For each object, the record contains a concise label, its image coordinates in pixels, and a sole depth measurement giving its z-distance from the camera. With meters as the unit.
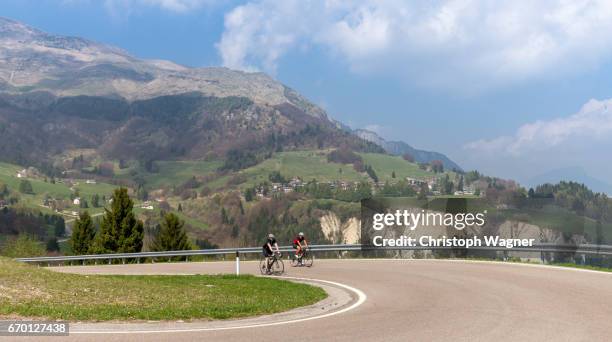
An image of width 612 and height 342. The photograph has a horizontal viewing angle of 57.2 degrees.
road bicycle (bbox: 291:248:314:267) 31.72
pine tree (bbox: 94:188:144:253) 57.75
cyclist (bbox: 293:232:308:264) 31.70
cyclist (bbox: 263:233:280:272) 27.14
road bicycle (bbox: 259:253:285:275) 27.64
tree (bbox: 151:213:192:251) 58.88
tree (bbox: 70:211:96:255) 68.56
